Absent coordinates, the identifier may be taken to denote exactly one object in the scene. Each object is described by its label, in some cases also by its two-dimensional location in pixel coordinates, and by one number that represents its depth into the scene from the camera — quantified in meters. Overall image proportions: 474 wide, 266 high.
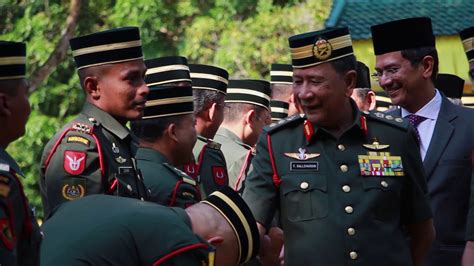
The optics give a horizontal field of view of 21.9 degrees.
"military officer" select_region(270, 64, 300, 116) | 9.86
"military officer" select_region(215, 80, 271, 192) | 8.16
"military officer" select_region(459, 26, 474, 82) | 6.93
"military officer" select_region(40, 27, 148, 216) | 5.28
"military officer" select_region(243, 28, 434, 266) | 5.66
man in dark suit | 6.51
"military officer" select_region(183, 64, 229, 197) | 6.91
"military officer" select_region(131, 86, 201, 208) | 5.62
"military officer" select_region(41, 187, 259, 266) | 3.83
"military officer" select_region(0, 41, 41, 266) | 3.86
